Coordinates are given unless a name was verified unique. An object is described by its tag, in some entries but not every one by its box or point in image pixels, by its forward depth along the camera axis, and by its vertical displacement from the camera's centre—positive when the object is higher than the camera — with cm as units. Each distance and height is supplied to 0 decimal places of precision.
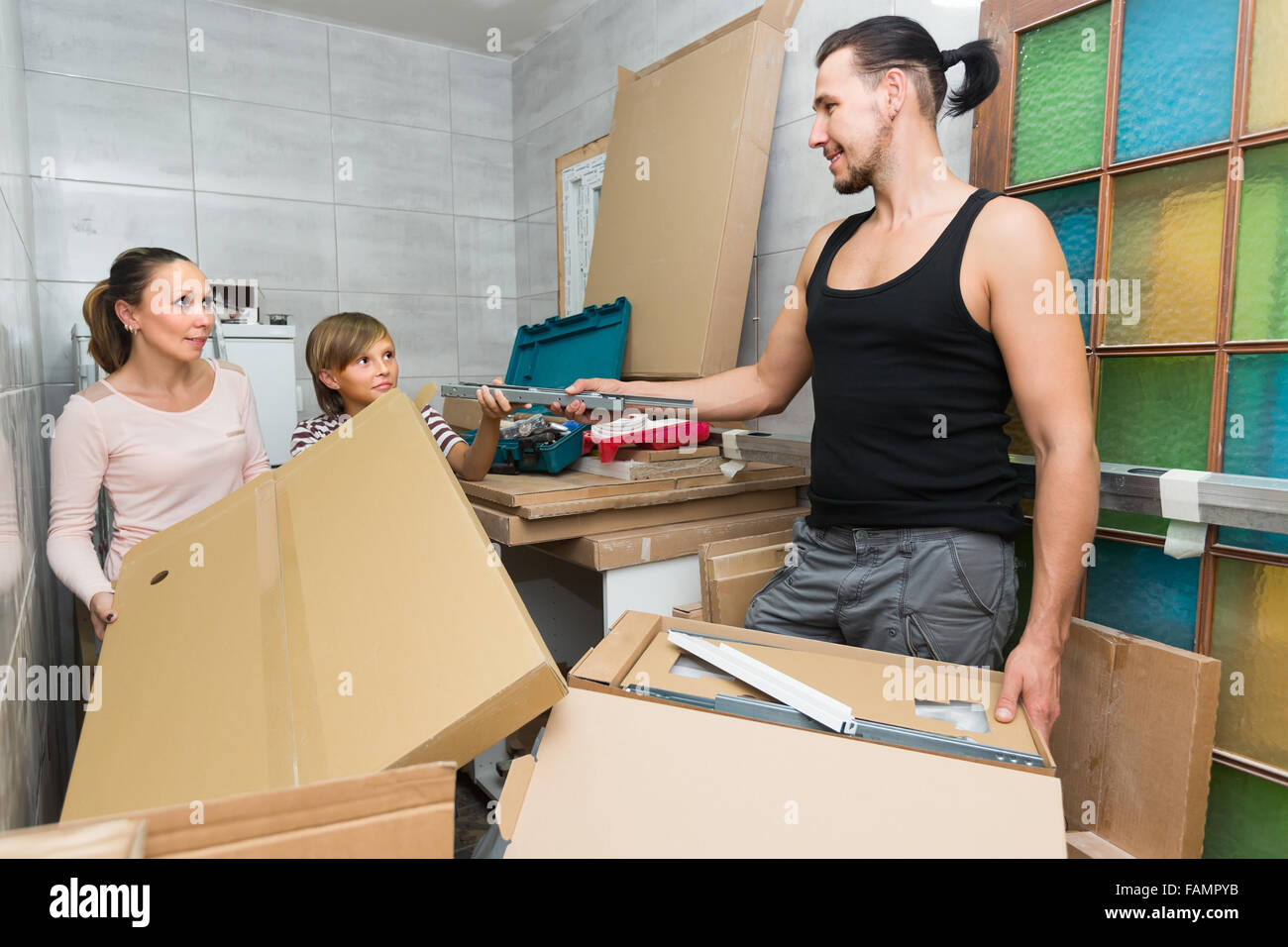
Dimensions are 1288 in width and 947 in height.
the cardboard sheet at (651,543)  174 -33
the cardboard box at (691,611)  167 -45
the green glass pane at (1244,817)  119 -64
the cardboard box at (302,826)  45 -27
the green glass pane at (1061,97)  139 +55
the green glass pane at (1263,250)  118 +23
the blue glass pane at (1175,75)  123 +52
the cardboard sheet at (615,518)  169 -28
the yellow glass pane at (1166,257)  126 +24
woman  139 -4
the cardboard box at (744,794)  69 -37
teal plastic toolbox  237 +15
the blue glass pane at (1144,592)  133 -34
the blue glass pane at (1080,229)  142 +31
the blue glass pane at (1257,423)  120 -4
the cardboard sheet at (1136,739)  107 -49
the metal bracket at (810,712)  76 -32
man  107 +0
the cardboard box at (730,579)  155 -36
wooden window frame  120 +39
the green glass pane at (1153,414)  130 -3
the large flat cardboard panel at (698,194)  213 +58
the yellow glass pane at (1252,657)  119 -40
